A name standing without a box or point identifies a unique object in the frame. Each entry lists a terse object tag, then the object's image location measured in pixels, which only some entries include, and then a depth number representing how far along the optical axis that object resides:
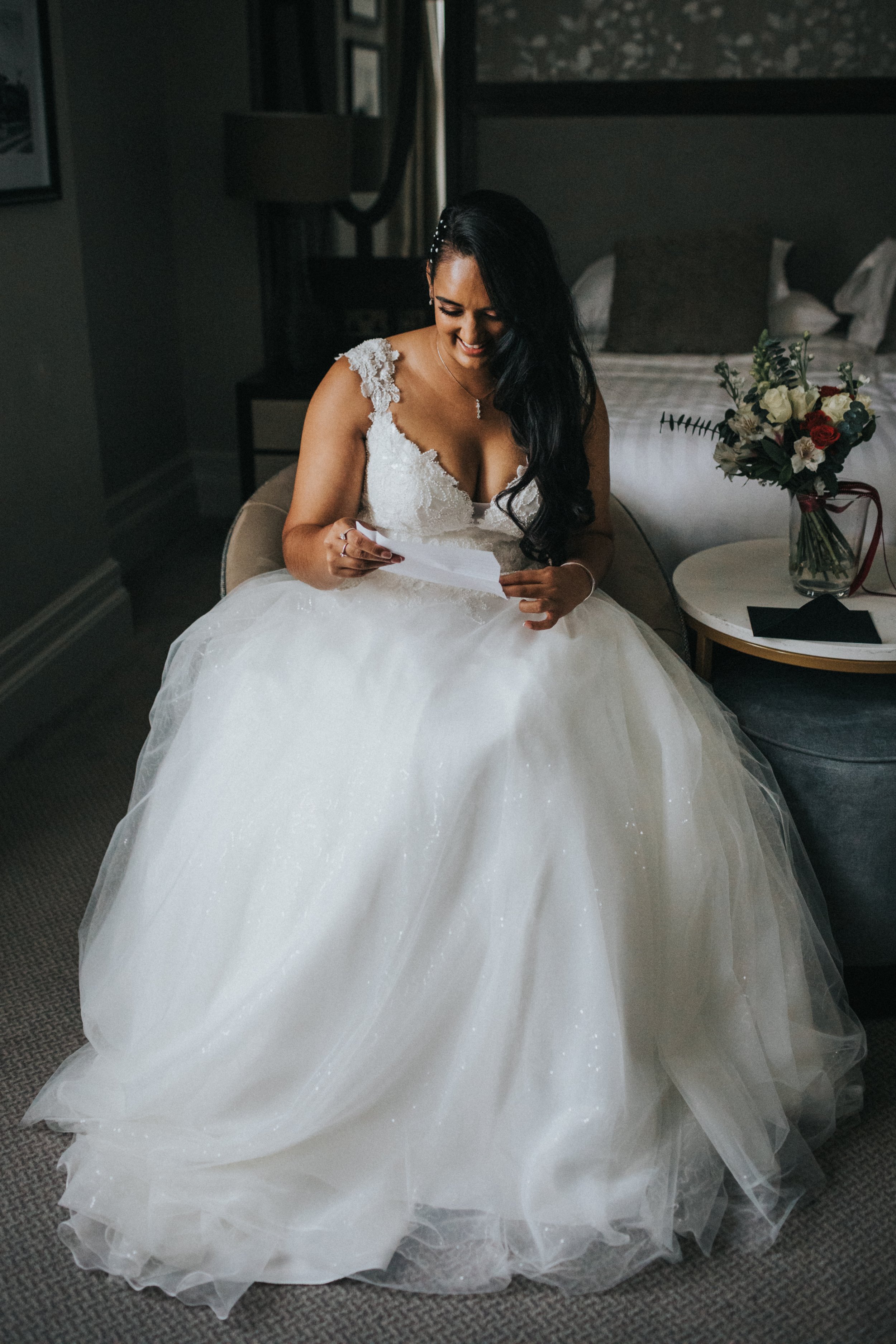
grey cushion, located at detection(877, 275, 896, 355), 4.02
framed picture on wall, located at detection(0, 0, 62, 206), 2.76
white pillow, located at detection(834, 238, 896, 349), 3.98
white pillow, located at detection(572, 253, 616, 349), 4.09
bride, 1.50
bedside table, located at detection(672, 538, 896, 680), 1.96
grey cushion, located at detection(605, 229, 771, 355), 3.95
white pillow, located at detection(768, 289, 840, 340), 4.05
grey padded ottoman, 1.87
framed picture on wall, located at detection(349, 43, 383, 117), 4.40
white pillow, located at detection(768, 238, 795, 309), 4.15
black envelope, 1.99
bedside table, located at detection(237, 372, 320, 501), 4.08
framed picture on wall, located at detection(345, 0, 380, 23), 4.33
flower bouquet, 2.03
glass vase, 2.15
